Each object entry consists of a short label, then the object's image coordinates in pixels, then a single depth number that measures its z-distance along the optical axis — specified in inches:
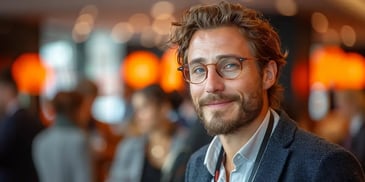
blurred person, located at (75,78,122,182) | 234.5
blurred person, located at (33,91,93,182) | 217.0
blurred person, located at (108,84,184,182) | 186.4
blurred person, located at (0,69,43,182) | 201.3
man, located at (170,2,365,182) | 91.0
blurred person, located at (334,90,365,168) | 254.2
